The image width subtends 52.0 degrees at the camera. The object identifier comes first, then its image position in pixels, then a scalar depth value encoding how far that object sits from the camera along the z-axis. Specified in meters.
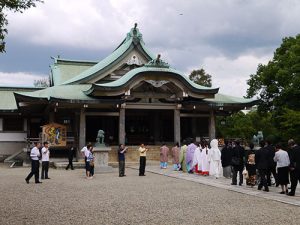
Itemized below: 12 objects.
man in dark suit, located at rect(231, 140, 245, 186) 10.36
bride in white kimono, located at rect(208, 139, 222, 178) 12.68
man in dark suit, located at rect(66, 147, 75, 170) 16.24
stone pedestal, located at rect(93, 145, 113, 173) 14.92
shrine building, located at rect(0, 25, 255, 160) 19.25
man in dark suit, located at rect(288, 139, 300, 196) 8.25
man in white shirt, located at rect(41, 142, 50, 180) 12.44
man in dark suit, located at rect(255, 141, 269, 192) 9.17
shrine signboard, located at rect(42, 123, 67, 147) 18.31
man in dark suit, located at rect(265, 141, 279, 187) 9.24
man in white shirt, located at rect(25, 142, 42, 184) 11.39
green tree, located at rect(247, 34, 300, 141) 21.53
